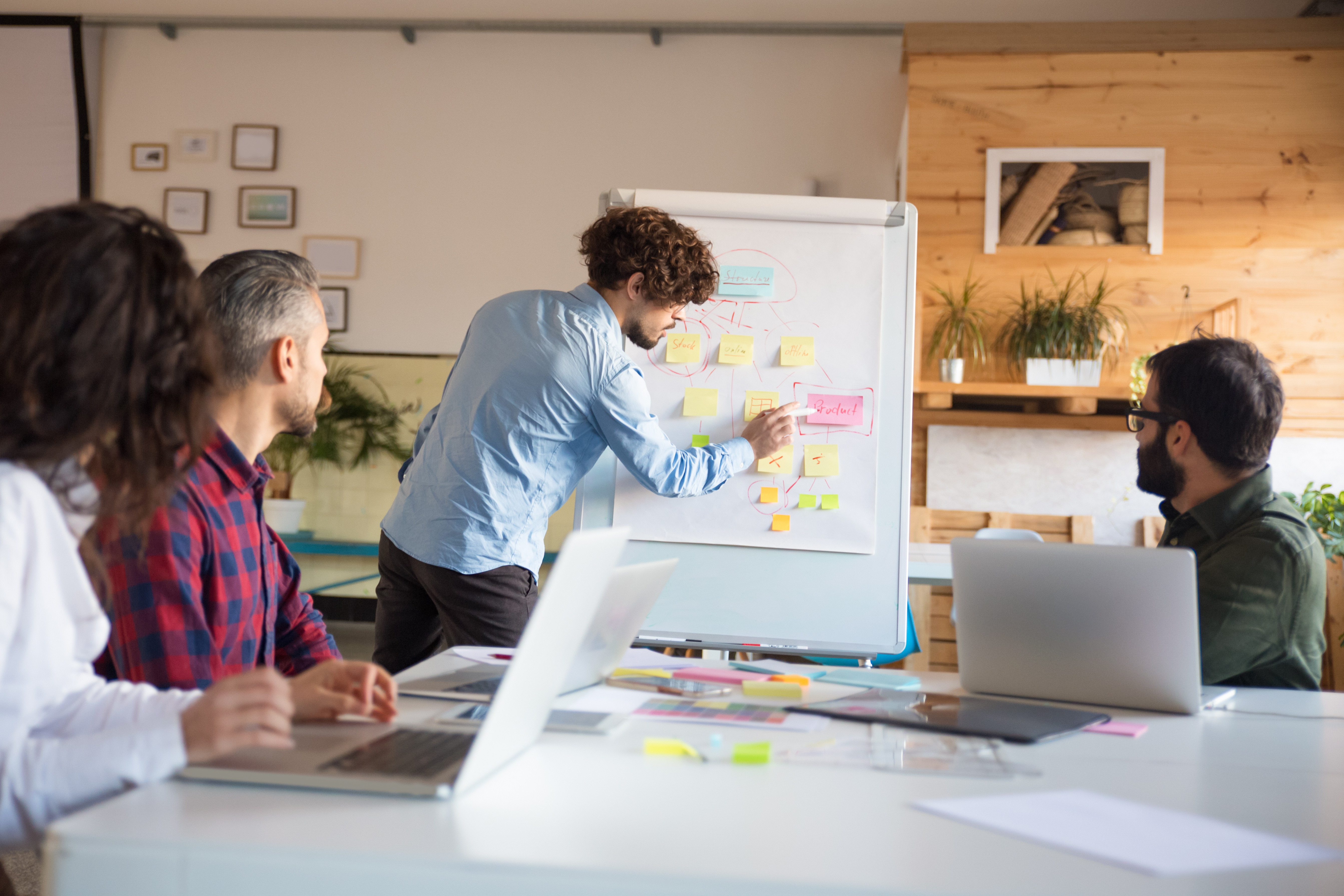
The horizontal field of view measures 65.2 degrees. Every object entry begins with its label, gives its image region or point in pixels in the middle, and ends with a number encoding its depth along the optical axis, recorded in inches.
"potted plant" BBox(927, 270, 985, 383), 164.4
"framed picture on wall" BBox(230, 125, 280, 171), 203.5
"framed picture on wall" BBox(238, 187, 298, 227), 203.8
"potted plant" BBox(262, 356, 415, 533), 196.2
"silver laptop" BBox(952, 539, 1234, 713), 51.3
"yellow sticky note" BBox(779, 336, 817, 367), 94.6
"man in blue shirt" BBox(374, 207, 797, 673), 84.4
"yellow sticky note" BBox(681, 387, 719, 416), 95.1
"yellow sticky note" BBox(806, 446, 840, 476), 93.8
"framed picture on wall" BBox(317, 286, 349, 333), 202.7
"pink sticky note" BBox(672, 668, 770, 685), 60.1
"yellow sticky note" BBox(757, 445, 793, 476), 94.0
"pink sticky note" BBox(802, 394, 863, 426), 94.0
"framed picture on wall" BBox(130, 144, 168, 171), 206.7
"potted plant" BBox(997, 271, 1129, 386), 160.6
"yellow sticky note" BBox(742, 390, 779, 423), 94.7
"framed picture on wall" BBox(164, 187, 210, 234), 205.5
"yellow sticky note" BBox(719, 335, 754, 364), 95.0
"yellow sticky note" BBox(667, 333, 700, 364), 95.5
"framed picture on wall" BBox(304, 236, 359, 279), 202.5
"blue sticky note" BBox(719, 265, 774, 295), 95.6
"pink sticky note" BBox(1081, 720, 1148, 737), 48.8
